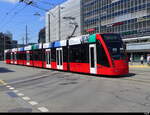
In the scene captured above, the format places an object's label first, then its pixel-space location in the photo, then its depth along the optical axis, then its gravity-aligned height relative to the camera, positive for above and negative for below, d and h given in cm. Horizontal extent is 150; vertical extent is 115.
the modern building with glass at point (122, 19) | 3291 +1088
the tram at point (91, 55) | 877 +10
